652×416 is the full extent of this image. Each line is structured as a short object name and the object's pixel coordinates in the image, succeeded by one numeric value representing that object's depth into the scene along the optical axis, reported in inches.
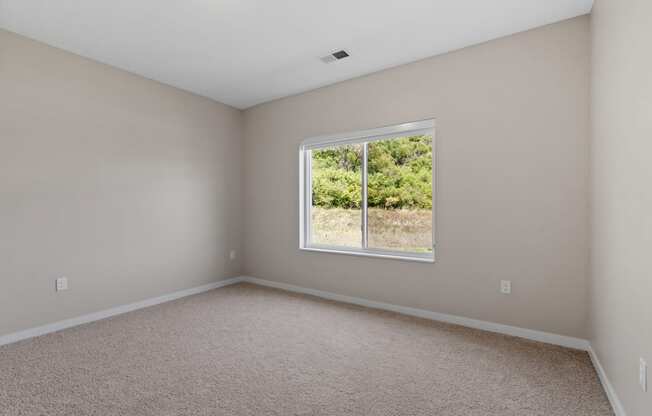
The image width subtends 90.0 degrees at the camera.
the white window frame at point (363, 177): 129.0
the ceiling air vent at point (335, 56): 122.0
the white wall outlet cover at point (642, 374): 55.2
